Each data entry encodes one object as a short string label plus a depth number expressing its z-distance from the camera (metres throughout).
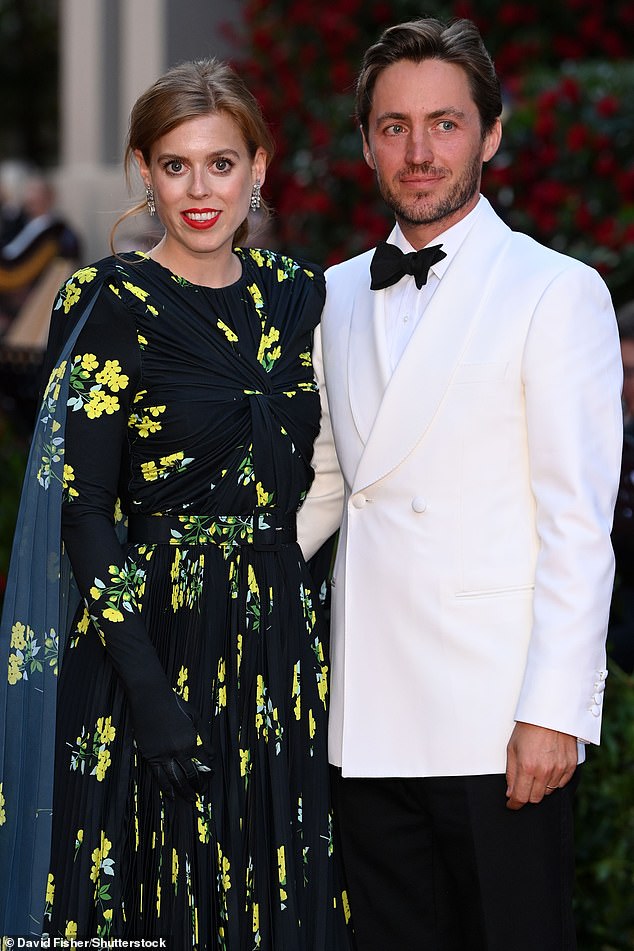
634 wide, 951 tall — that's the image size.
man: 5.09
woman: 5.30
